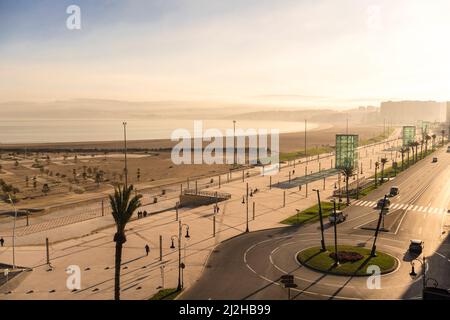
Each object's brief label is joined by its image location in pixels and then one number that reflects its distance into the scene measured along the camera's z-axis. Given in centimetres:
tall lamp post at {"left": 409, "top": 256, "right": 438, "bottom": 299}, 3436
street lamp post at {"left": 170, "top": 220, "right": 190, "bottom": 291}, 3563
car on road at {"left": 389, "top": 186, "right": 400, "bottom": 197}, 7796
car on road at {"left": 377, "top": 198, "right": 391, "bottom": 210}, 6702
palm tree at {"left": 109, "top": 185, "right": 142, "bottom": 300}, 3162
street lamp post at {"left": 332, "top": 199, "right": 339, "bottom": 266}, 4072
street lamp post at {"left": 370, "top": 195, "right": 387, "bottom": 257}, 4309
